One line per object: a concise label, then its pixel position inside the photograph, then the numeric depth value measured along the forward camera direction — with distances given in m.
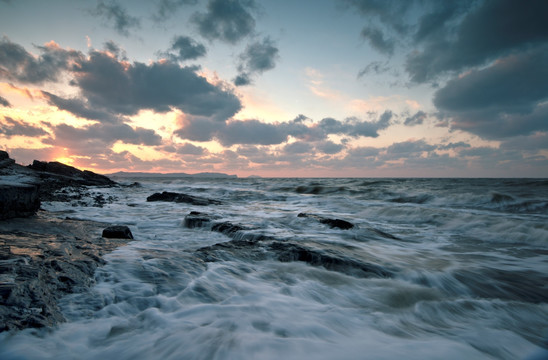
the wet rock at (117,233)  4.89
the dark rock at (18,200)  4.91
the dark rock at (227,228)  6.09
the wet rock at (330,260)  3.93
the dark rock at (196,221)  6.83
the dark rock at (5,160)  13.41
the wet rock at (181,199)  12.41
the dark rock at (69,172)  22.02
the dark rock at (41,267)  1.84
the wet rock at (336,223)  6.99
